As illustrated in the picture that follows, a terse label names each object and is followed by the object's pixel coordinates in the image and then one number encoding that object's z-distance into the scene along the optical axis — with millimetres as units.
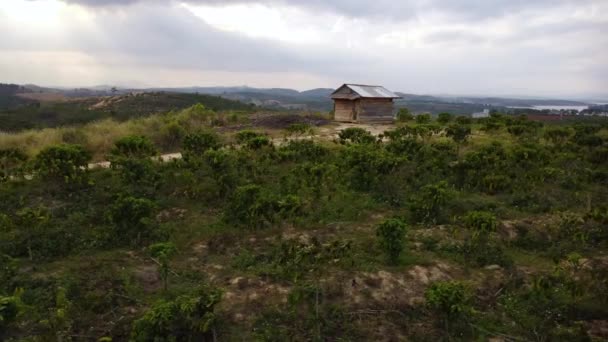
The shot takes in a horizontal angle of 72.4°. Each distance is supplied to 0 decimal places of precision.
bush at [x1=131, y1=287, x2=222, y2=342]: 4891
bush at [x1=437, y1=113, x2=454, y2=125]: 23236
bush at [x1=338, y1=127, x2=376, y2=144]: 15008
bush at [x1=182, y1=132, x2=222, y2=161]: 12602
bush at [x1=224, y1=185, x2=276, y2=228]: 8383
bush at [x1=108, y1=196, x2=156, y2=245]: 7832
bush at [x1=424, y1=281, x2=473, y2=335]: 5289
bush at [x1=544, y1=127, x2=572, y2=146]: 17000
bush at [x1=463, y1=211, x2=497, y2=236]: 7520
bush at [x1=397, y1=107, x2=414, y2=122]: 26328
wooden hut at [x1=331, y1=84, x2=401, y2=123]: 24938
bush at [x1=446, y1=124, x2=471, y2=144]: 15125
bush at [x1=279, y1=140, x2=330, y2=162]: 13030
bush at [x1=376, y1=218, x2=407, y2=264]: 7020
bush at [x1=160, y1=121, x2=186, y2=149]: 16859
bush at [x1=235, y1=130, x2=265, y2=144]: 14066
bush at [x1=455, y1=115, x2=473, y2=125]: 22898
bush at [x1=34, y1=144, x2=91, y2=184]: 9812
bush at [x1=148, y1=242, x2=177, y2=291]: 6199
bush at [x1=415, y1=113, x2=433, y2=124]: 21855
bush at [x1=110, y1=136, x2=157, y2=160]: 11477
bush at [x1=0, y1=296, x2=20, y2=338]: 4523
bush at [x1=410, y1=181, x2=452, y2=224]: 8961
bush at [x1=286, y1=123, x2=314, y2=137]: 16562
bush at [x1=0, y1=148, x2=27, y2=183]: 10320
